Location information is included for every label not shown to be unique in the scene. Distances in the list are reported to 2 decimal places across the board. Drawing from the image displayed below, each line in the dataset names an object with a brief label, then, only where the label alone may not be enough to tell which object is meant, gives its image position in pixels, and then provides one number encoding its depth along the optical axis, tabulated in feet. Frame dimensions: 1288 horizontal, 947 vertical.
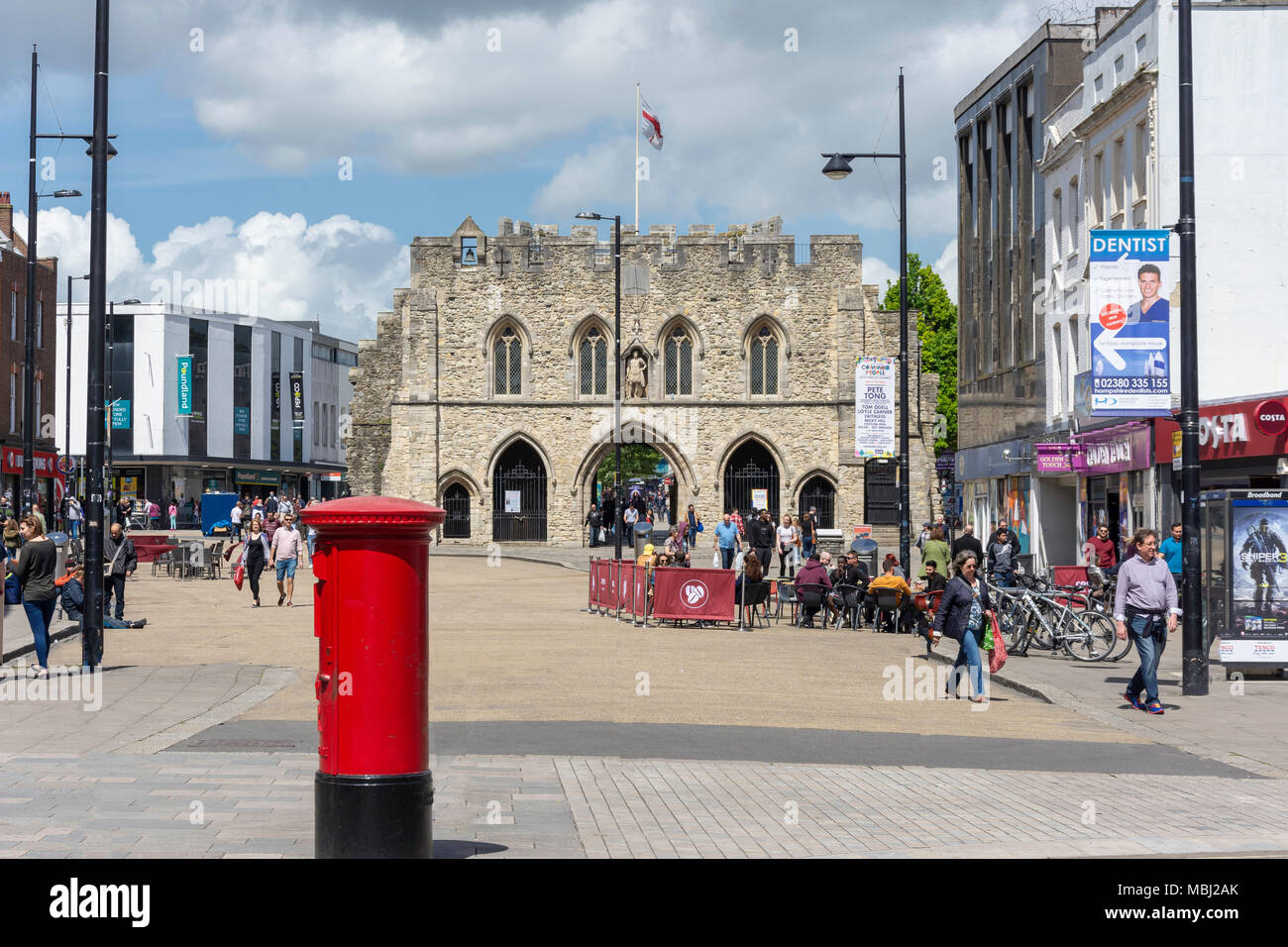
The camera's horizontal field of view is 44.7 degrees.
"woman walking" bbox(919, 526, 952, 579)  77.77
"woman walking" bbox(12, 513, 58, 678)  50.49
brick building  193.67
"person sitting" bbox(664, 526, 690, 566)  98.37
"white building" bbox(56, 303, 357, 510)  263.70
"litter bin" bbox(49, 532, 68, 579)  81.24
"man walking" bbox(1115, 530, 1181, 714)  47.42
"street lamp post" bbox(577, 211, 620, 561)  129.90
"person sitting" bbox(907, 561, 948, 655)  70.79
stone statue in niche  175.94
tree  223.92
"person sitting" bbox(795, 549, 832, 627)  79.20
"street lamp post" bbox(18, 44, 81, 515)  104.02
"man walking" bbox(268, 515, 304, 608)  88.04
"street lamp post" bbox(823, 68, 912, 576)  87.71
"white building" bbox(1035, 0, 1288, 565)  90.53
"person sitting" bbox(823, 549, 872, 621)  79.30
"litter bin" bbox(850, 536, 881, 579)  93.45
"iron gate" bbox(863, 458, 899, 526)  167.12
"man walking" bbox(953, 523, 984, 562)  80.59
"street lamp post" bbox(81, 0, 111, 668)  51.44
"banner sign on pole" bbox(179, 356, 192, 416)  268.21
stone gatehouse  175.63
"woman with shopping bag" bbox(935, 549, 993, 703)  48.26
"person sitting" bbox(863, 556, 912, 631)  75.92
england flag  165.07
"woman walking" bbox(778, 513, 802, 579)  114.17
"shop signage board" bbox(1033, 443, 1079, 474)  103.14
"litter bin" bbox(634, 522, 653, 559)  105.40
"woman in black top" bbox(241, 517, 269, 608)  87.30
